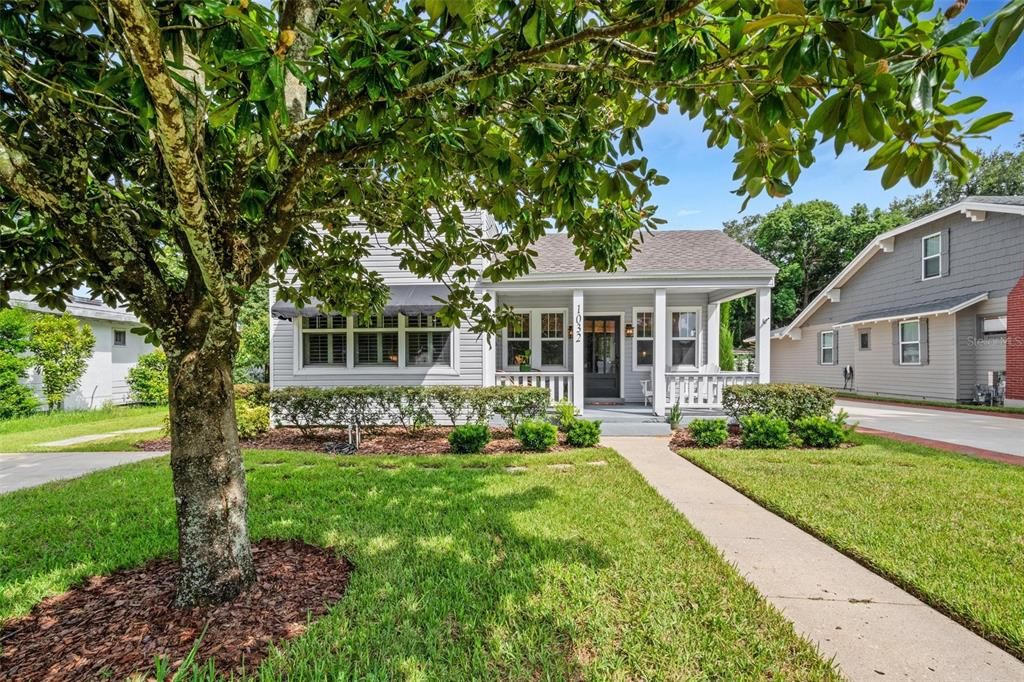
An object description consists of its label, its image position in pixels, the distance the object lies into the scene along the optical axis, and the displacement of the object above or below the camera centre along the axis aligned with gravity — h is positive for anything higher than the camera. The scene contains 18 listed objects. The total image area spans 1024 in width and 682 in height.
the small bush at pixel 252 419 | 7.90 -1.24
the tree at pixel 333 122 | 1.41 +1.01
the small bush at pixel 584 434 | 7.23 -1.35
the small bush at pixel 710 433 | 7.34 -1.35
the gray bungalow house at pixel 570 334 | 8.78 +0.41
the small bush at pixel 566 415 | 7.46 -1.09
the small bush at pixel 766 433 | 7.11 -1.32
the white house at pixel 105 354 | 12.79 -0.08
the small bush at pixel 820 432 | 7.11 -1.31
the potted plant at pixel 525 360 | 10.36 -0.20
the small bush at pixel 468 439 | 6.92 -1.38
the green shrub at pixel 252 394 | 8.59 -0.83
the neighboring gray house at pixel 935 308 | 12.12 +1.40
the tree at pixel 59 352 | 11.16 -0.01
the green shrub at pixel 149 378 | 14.01 -0.85
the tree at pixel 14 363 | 10.23 -0.28
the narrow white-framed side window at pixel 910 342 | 14.50 +0.32
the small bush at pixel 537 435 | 6.86 -1.30
